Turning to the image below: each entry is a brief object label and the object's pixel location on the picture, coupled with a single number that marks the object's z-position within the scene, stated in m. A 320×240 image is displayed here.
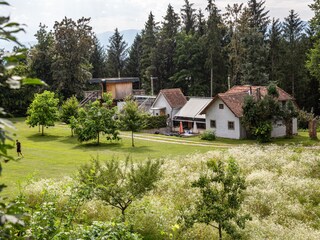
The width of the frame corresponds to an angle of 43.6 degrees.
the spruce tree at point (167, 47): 80.44
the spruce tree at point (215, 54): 71.75
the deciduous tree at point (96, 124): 43.41
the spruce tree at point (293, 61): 68.00
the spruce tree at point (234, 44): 69.44
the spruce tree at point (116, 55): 101.06
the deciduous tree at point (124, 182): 15.77
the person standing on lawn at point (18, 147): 33.24
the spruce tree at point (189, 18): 85.81
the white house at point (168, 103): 61.94
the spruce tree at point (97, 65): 98.98
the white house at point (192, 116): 55.28
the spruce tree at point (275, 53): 68.56
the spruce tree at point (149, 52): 80.88
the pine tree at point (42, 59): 73.75
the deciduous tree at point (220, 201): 13.42
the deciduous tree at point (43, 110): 48.06
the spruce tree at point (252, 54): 65.31
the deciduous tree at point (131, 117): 43.06
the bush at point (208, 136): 47.69
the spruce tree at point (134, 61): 98.22
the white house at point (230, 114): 47.75
